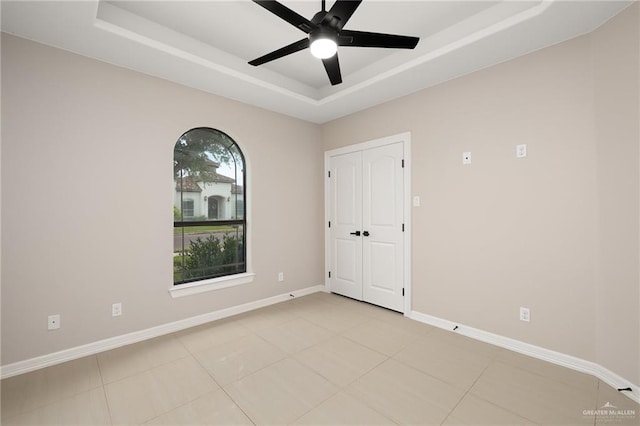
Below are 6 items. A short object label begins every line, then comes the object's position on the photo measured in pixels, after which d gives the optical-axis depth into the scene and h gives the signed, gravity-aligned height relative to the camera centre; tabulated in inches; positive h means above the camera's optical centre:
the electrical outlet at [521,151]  98.5 +21.2
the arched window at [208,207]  125.3 +2.8
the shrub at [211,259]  128.3 -21.9
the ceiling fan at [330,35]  66.1 +46.3
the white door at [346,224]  155.6 -6.7
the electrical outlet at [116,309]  103.7 -35.5
